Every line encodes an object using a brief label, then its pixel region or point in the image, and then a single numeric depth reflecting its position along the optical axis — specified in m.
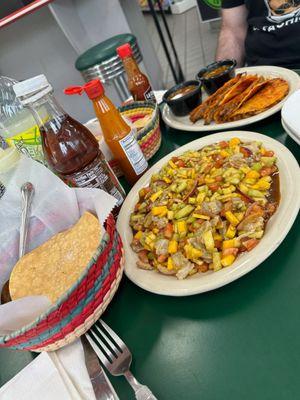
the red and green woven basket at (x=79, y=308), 0.56
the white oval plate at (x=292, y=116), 0.87
